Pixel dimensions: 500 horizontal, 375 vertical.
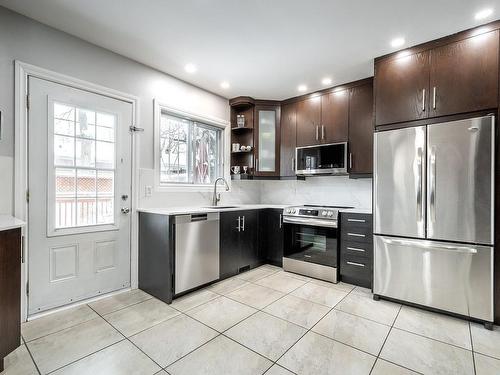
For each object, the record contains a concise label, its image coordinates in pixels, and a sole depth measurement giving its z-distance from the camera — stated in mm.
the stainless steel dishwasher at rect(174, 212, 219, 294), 2604
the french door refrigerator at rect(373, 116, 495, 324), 2152
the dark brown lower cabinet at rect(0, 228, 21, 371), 1535
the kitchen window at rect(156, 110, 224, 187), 3318
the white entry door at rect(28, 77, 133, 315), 2227
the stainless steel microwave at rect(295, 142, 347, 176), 3387
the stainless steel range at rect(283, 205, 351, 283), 3133
